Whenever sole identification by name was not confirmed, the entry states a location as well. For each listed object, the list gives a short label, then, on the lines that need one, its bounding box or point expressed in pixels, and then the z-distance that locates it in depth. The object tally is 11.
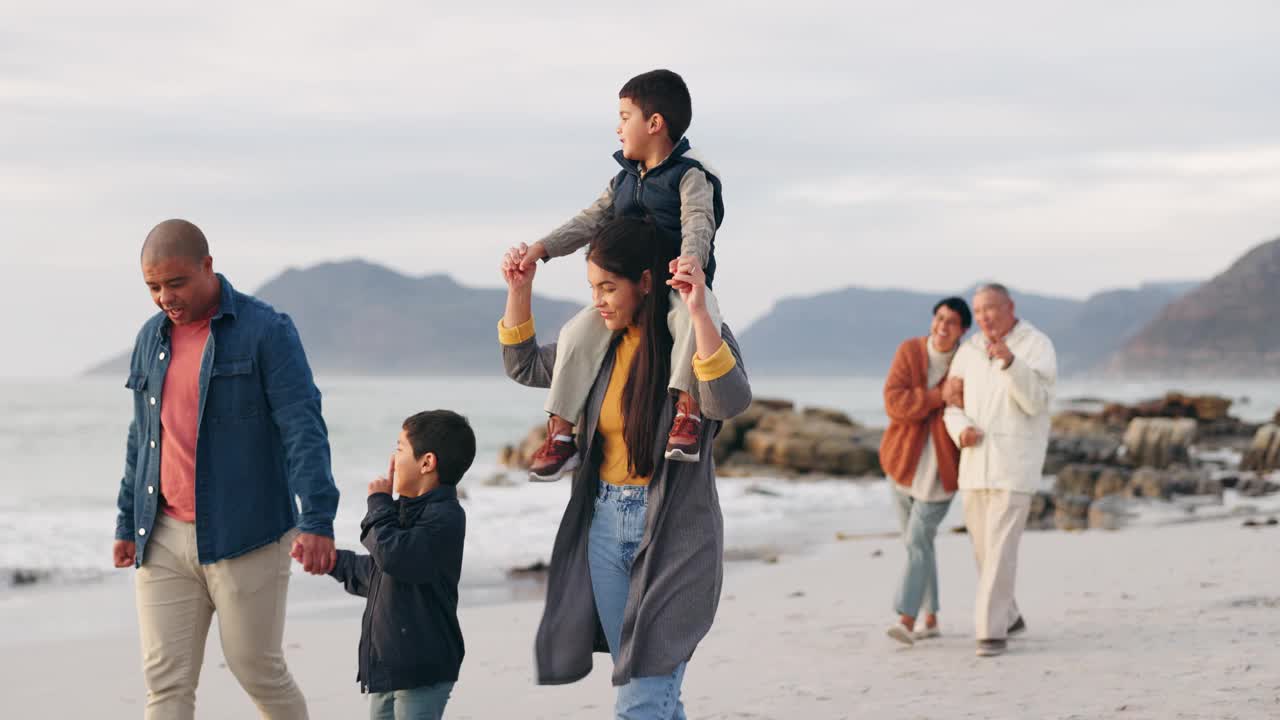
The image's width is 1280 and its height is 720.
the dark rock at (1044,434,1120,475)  27.58
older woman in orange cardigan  7.86
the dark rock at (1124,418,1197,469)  28.19
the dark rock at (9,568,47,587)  13.26
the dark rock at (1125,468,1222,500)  19.49
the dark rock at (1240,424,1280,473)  26.59
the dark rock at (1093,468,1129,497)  20.22
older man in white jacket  7.34
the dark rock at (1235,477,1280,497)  20.27
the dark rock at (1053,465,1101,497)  20.61
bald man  4.10
